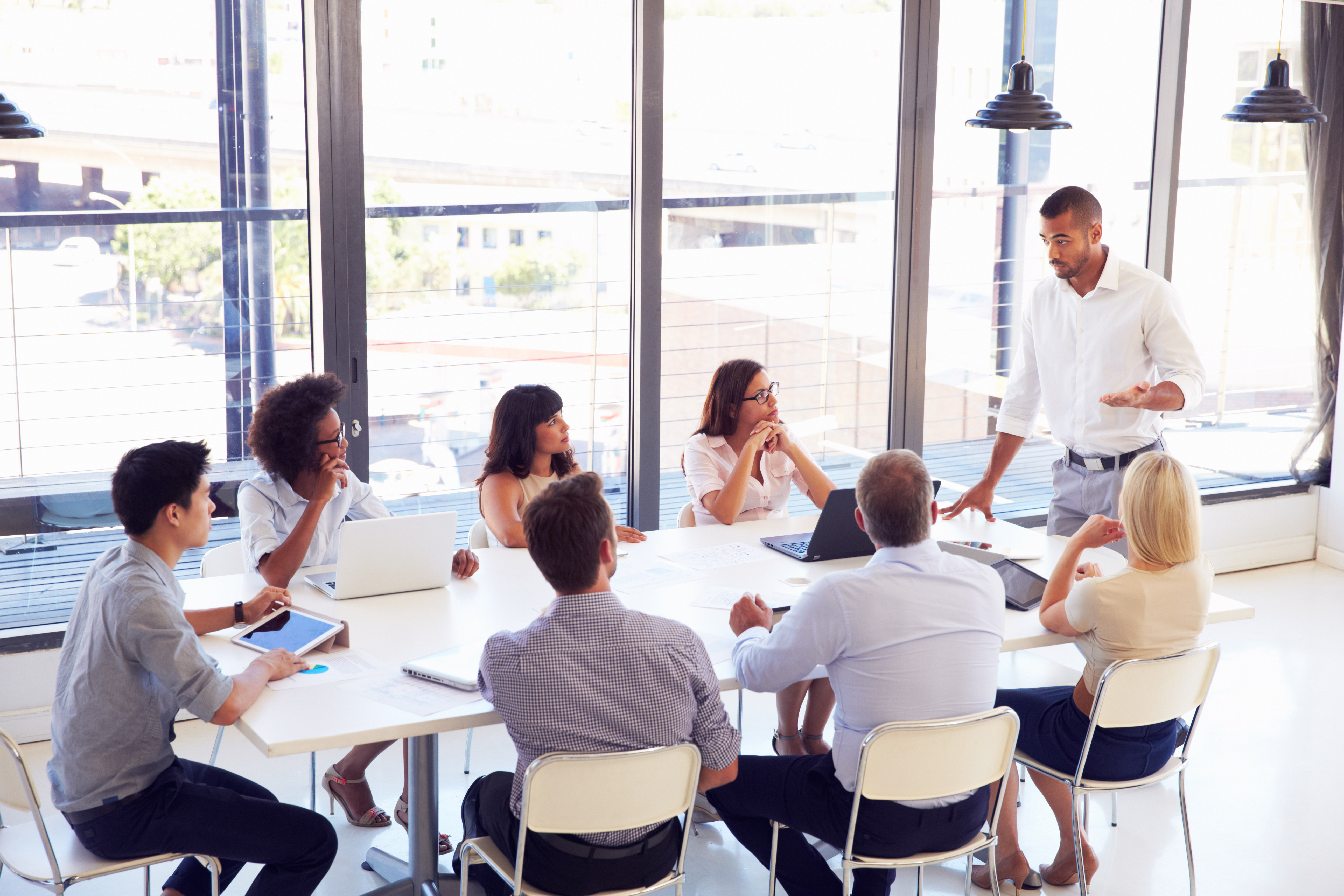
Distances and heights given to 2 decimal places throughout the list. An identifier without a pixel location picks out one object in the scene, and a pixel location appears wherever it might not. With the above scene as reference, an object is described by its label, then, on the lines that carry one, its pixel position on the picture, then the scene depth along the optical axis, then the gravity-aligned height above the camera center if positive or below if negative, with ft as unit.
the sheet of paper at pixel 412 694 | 7.30 -2.59
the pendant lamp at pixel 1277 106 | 12.54 +1.75
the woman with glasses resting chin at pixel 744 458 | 11.78 -1.85
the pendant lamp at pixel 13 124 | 8.40 +0.94
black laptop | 10.16 -2.23
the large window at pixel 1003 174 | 15.88 +1.34
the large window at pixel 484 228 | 13.06 +0.43
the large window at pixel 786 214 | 14.38 +0.69
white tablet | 8.04 -2.45
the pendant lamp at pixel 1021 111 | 11.30 +1.49
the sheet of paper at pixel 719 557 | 10.31 -2.44
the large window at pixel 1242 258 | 17.38 +0.27
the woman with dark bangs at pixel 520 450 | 10.97 -1.65
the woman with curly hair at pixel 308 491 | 9.79 -1.84
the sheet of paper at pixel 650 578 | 9.65 -2.47
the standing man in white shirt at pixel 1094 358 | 12.00 -0.82
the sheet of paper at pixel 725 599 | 9.20 -2.48
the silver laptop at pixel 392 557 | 8.97 -2.17
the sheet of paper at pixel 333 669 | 7.63 -2.56
